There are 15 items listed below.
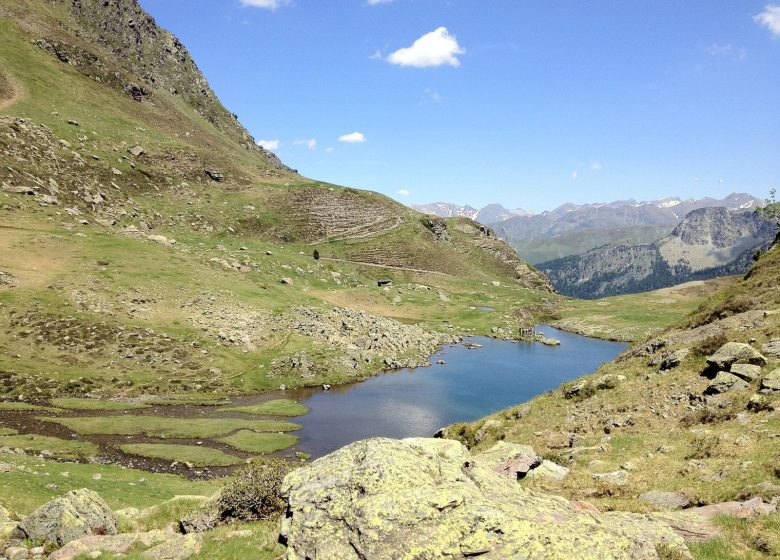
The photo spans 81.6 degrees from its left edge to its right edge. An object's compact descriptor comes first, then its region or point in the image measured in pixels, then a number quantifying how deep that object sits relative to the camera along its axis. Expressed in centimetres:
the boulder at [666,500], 1904
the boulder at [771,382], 2852
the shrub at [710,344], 3662
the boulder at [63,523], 2020
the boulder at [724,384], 3084
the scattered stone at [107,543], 1841
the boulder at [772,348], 3231
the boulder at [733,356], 3241
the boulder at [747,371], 3105
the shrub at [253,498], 1911
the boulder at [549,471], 2545
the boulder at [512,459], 2558
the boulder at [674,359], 3809
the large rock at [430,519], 1206
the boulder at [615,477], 2339
